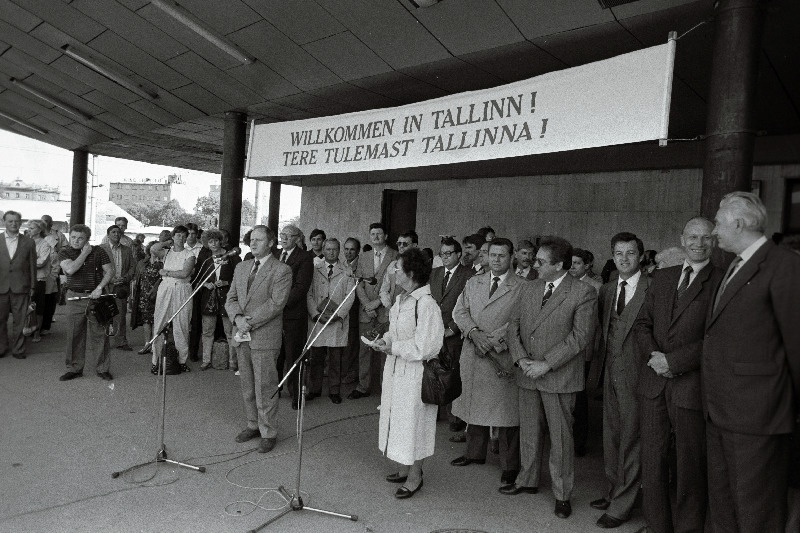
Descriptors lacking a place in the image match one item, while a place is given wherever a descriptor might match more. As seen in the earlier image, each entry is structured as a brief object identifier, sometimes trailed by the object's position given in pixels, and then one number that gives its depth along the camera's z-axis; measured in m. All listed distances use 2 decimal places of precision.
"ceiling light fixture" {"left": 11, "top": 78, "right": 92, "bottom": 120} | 10.87
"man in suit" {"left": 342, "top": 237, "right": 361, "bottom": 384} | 6.74
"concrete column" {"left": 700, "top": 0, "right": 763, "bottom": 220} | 3.70
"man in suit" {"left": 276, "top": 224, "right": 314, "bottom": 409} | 6.16
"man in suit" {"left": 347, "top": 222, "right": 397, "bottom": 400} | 6.54
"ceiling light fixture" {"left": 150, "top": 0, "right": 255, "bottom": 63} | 6.78
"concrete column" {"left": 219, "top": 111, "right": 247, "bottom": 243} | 9.00
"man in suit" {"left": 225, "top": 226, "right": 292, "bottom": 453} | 4.82
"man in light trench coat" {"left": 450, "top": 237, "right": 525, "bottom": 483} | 4.41
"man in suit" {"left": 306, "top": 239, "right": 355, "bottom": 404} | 6.33
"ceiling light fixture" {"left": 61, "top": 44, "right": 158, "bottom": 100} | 8.73
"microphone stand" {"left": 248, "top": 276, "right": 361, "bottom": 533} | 3.62
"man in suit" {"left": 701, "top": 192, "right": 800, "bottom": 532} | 2.67
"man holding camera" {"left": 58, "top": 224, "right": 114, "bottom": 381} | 6.69
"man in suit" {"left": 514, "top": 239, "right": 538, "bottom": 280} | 5.86
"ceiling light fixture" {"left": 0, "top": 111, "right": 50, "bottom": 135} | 13.47
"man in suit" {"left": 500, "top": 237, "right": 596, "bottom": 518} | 3.87
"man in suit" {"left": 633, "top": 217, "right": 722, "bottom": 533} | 3.21
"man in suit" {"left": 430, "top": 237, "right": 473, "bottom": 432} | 5.44
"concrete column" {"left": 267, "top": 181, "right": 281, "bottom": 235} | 20.03
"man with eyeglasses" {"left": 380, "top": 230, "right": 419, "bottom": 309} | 5.65
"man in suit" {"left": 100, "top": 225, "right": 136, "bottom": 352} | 8.13
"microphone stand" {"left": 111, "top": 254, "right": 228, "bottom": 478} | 4.24
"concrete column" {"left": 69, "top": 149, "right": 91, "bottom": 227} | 15.41
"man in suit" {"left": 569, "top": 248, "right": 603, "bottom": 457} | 5.06
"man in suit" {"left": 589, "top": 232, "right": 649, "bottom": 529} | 3.72
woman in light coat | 3.87
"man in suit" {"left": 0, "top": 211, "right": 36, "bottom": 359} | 7.55
